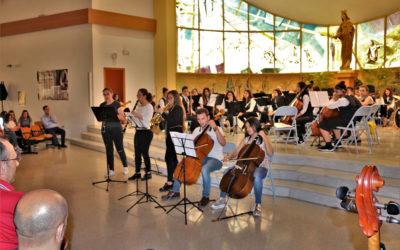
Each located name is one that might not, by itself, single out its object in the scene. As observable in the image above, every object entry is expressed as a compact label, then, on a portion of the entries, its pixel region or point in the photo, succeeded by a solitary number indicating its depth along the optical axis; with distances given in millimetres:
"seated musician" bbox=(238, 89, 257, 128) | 10031
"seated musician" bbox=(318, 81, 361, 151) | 6809
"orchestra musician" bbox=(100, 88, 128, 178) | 6949
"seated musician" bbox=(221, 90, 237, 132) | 10234
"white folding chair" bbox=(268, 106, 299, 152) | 7318
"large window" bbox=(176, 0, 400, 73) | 16000
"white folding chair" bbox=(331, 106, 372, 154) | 6633
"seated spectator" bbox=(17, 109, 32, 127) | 11289
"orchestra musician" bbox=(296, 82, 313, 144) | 7832
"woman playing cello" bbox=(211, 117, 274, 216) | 5004
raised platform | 5403
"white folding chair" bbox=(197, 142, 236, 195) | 5840
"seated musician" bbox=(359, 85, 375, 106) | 8508
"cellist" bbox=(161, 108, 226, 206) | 5328
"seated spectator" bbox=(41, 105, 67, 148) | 11516
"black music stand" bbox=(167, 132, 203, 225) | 4586
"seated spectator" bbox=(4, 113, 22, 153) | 9836
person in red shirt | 1972
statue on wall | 14656
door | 13406
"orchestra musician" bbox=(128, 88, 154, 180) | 6637
